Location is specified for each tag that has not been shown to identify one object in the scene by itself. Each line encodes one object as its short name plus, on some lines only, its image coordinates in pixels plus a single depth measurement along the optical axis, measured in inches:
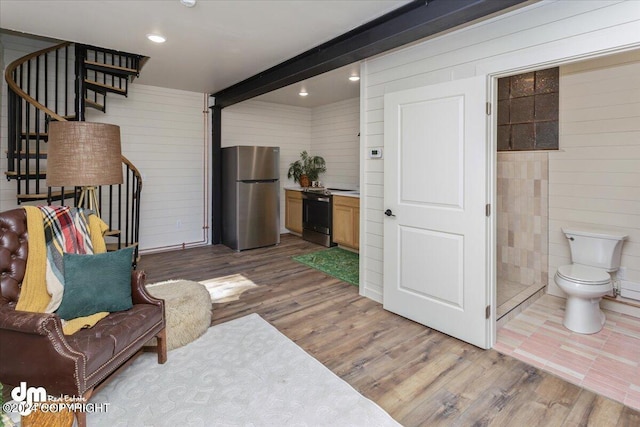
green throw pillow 78.2
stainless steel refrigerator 214.8
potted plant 263.3
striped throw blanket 79.0
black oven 223.5
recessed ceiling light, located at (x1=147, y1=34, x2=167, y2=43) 125.8
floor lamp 94.7
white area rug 70.6
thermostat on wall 129.0
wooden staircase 135.8
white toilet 106.3
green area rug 165.8
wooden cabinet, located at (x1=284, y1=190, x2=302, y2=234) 251.8
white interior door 98.1
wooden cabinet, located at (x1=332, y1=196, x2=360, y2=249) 202.2
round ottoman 99.4
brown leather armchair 61.9
